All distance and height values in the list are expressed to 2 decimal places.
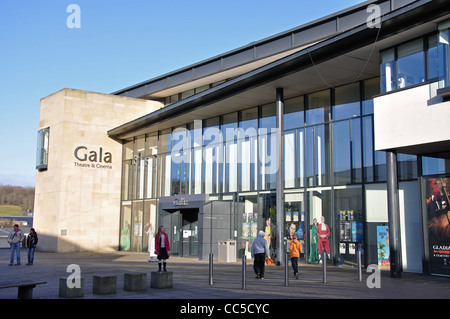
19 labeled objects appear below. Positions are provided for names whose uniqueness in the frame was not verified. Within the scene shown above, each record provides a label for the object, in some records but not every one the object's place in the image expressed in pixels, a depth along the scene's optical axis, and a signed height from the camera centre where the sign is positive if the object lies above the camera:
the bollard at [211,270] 13.98 -1.44
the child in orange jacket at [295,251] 15.93 -1.04
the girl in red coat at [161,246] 16.77 -0.95
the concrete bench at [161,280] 13.07 -1.62
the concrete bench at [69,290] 11.34 -1.66
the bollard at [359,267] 14.84 -1.41
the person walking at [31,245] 22.28 -1.27
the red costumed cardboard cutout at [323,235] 21.23 -0.69
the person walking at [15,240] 22.08 -1.03
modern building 16.48 +3.33
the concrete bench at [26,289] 10.78 -1.59
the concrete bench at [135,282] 12.48 -1.60
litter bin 24.09 -1.58
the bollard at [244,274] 12.80 -1.44
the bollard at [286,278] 13.82 -1.63
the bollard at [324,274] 14.60 -1.61
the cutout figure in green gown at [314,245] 21.81 -1.13
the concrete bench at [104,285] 11.92 -1.61
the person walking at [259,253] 16.09 -1.11
